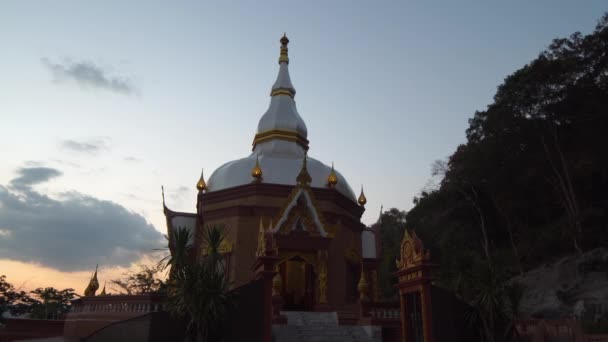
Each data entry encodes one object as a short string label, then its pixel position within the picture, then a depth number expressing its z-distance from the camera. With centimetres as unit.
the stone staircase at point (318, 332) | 1414
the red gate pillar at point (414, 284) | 1226
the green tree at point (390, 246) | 4466
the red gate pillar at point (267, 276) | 1219
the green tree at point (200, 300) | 1119
